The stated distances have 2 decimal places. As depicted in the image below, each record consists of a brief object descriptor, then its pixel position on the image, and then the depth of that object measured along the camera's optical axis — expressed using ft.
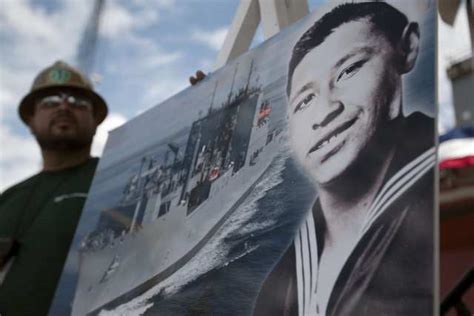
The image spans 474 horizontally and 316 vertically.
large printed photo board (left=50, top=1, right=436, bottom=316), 1.98
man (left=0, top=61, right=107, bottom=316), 3.80
